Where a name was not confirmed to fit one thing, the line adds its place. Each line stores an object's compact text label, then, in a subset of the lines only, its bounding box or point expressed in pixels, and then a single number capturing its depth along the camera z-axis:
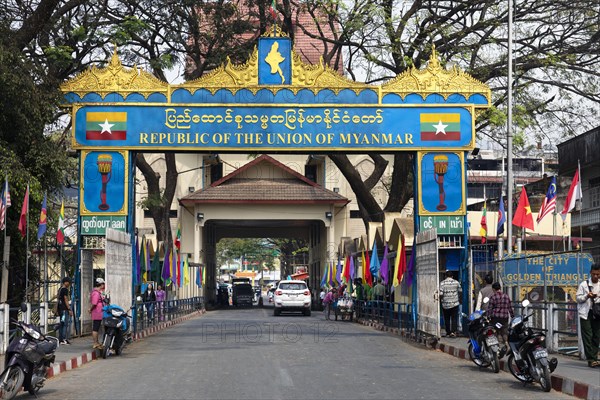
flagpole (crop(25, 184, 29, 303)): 18.48
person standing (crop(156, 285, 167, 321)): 31.08
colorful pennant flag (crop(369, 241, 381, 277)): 29.91
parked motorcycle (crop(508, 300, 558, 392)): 12.05
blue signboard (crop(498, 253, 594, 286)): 17.17
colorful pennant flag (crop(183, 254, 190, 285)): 39.91
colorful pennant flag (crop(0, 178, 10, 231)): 17.44
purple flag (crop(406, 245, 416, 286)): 24.12
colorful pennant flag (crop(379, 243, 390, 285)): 28.36
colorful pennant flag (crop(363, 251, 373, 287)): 32.16
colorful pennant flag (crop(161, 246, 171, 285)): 33.00
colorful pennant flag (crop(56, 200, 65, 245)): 21.80
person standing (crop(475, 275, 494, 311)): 15.99
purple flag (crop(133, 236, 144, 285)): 24.09
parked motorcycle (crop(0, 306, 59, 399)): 11.03
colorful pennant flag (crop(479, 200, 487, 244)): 30.33
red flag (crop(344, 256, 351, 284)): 38.25
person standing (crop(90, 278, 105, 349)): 17.86
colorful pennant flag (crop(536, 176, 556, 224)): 22.09
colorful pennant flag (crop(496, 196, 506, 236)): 26.19
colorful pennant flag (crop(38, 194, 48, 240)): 19.45
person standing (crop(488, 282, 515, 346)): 15.03
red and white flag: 20.79
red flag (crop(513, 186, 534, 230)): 24.64
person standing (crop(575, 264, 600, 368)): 14.01
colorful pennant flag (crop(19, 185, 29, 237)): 18.55
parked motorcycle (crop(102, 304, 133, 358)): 17.45
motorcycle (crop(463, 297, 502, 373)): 14.40
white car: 41.19
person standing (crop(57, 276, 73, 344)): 19.61
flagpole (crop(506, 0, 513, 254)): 24.89
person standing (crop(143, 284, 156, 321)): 28.30
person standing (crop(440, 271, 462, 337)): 20.45
